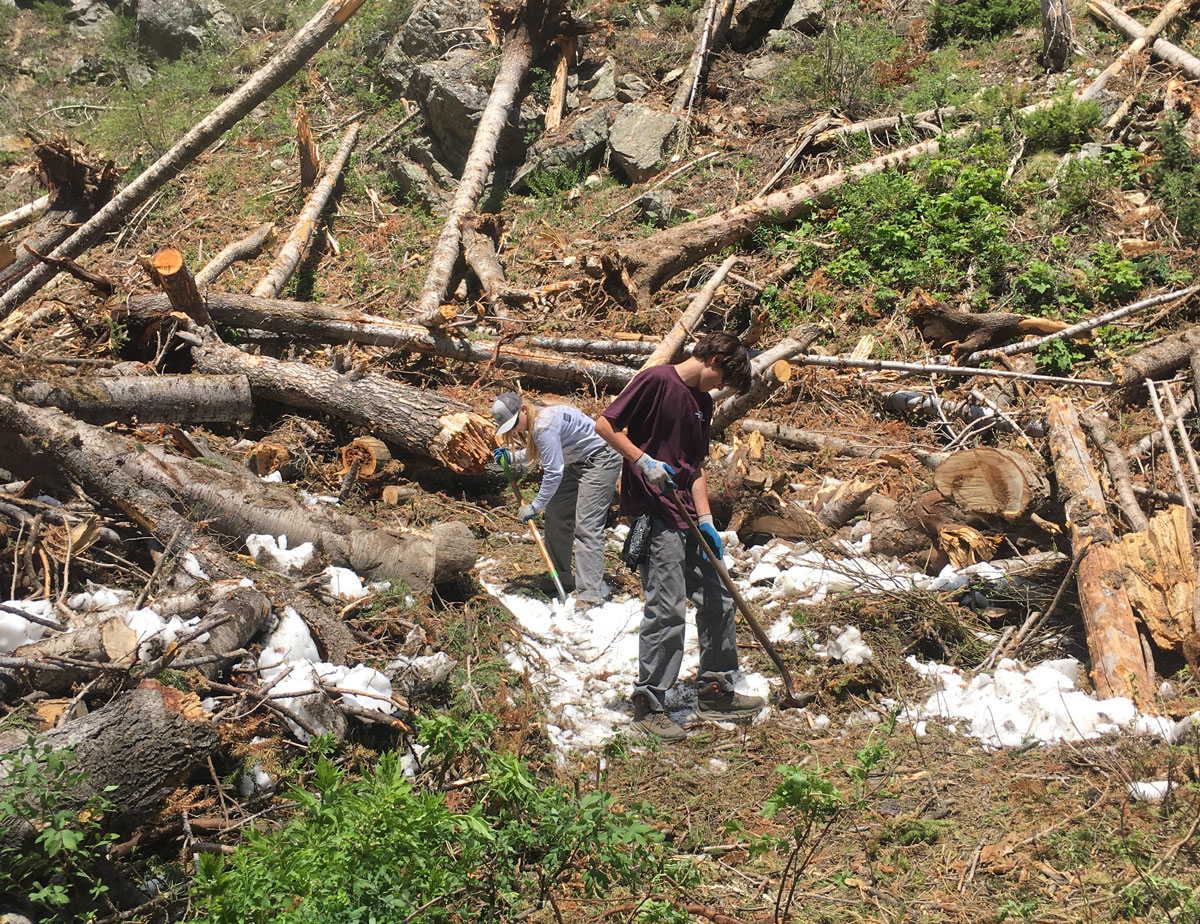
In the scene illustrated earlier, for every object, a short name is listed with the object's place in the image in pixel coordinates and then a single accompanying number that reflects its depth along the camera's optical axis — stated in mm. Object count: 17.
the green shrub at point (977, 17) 11641
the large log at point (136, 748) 3387
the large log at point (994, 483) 5496
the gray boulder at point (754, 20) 12828
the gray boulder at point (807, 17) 12641
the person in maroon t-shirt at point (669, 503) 4469
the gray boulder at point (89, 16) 17562
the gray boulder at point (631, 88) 12562
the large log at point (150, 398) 6359
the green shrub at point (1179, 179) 8404
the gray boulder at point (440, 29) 13625
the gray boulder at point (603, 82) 12859
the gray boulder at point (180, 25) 16156
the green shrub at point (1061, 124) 9422
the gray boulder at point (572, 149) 12102
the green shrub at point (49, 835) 2953
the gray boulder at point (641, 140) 11523
